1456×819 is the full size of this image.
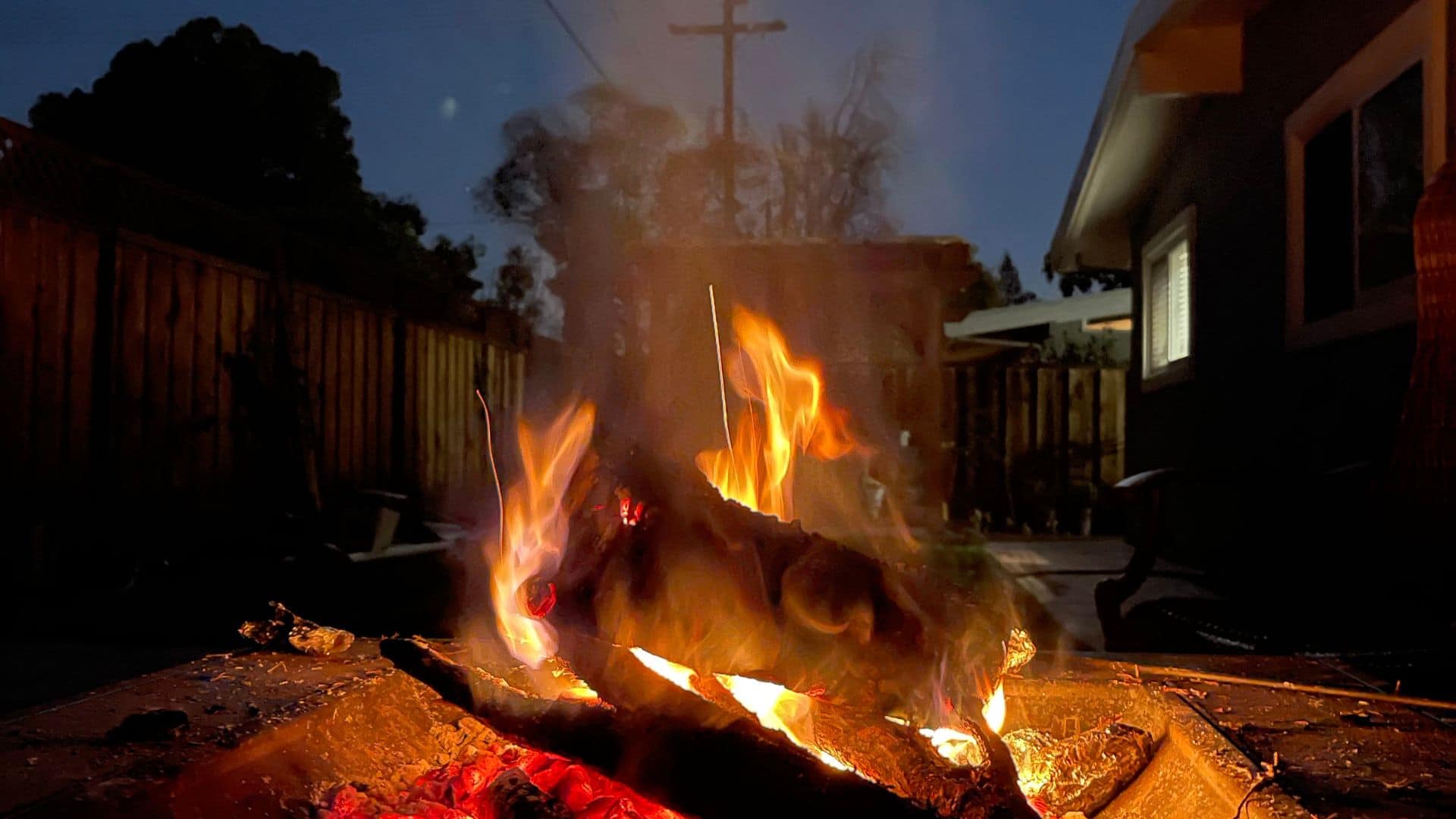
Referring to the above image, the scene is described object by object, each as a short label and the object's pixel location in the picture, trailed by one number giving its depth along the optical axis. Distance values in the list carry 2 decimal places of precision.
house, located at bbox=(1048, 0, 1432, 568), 4.00
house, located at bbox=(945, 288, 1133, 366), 17.44
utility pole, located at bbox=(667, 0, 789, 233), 20.05
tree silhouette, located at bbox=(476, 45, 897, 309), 20.05
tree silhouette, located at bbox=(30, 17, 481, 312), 15.20
